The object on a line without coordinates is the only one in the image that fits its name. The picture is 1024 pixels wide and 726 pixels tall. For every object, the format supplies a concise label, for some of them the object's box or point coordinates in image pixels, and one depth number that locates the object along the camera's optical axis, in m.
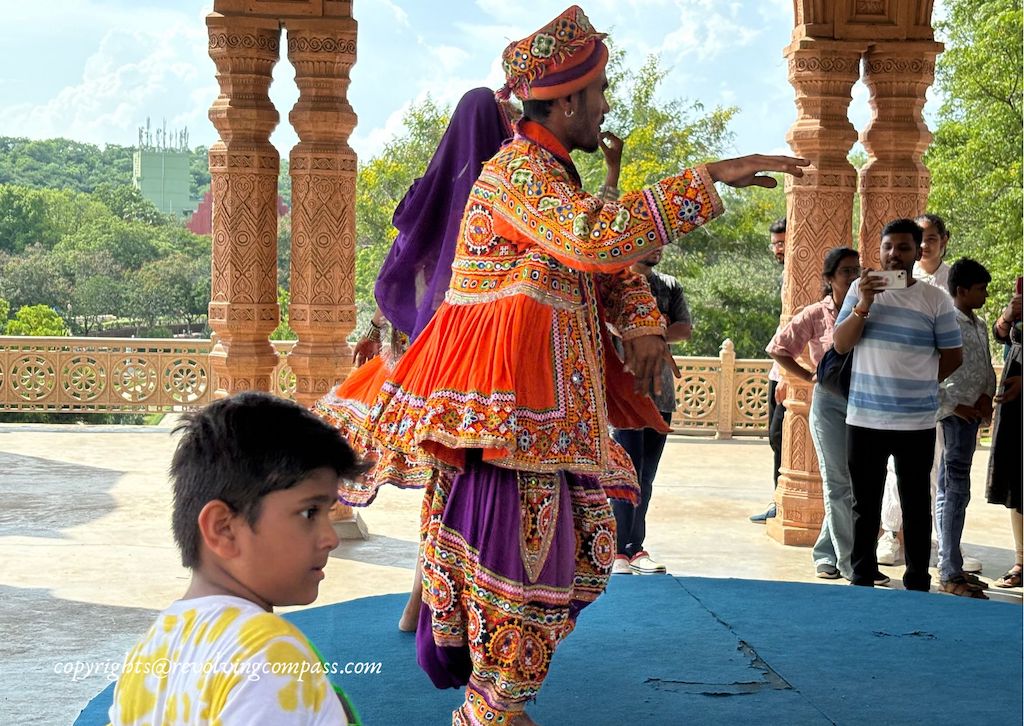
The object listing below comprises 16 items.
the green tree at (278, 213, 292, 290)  34.25
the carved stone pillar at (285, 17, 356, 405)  6.17
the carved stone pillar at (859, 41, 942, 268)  6.30
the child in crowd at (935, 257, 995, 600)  5.34
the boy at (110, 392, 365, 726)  1.32
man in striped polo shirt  4.84
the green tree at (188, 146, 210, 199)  52.81
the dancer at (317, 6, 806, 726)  2.85
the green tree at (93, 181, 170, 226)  35.59
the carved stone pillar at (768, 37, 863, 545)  6.26
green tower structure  49.22
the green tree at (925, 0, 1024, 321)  18.11
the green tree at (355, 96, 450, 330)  25.47
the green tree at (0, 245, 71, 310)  30.62
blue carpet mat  3.35
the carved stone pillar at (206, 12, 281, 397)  6.13
